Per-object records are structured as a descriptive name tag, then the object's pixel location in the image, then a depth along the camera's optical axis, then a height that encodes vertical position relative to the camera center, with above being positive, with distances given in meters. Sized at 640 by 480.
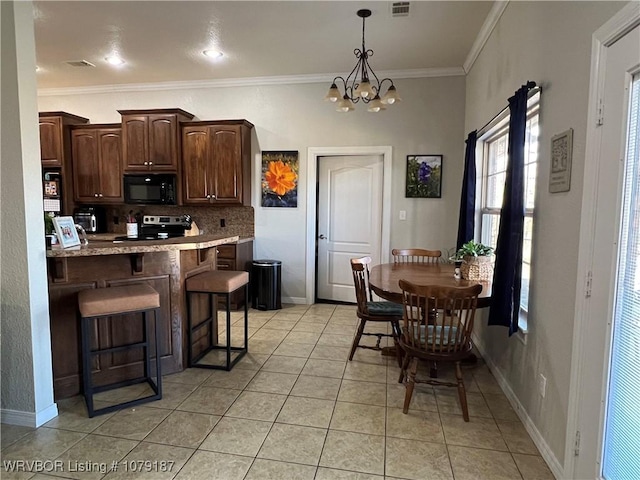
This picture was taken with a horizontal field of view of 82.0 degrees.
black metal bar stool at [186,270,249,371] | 2.94 -0.66
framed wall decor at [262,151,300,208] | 4.86 +0.40
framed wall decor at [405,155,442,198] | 4.51 +0.41
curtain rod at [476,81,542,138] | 2.14 +0.73
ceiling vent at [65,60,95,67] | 4.27 +1.68
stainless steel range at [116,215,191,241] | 4.98 -0.25
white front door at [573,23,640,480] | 1.38 -0.34
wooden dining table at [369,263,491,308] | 2.55 -0.55
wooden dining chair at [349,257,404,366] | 3.04 -0.85
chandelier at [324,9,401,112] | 2.94 +0.94
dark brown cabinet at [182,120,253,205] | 4.65 +0.59
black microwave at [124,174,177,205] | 4.80 +0.23
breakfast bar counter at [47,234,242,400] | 2.47 -0.65
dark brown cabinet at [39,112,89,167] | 4.96 +0.92
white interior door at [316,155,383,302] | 4.81 -0.12
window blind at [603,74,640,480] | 1.36 -0.48
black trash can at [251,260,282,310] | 4.68 -0.97
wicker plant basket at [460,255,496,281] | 2.83 -0.45
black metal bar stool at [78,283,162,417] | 2.28 -0.67
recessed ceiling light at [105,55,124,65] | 4.15 +1.68
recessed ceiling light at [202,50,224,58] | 3.95 +1.67
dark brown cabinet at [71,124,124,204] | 4.98 +0.59
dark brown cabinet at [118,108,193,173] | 4.73 +0.87
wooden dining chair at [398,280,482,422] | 2.25 -0.77
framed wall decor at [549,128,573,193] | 1.80 +0.25
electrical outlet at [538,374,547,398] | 2.01 -0.97
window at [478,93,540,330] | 2.37 +0.26
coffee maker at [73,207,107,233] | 5.12 -0.17
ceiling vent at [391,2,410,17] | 2.96 +1.64
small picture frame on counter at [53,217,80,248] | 2.39 -0.17
